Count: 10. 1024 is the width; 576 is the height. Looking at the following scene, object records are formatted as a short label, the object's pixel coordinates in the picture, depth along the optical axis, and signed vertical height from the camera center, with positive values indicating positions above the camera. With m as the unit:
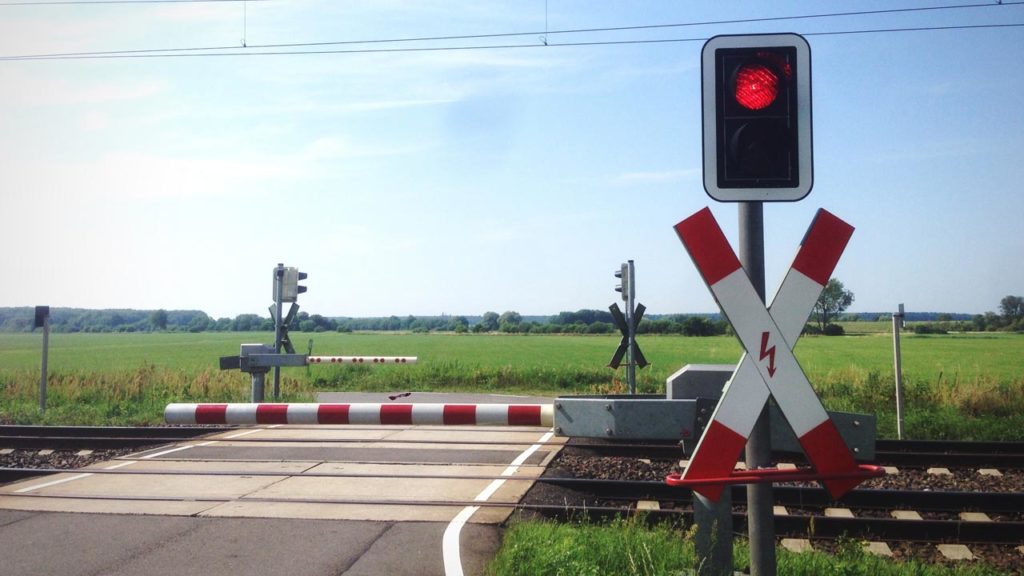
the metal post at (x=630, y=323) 13.20 +0.04
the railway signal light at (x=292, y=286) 16.25 +0.84
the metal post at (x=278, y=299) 16.08 +0.56
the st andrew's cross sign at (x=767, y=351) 2.76 -0.09
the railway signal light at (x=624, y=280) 13.57 +0.82
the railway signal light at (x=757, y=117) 2.94 +0.82
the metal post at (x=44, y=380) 15.63 -1.18
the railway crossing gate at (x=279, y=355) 9.97 -0.43
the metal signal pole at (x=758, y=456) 2.88 -0.50
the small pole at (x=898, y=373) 11.58 -0.72
